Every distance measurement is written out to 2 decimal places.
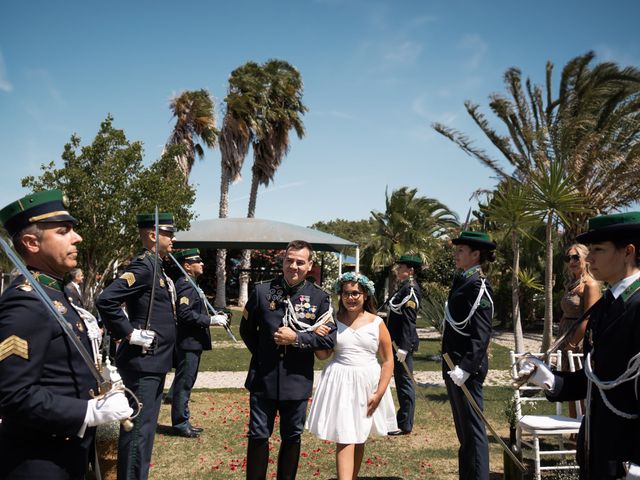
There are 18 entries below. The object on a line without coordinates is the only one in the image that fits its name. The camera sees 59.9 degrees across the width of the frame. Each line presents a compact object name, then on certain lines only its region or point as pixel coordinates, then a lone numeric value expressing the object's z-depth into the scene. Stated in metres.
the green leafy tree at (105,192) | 16.05
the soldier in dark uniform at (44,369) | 2.30
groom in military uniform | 4.23
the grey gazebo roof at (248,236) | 19.55
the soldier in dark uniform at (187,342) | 6.76
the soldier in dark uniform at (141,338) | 4.30
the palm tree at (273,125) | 27.39
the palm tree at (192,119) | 27.33
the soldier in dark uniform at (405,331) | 7.10
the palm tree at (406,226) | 24.94
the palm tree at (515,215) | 9.34
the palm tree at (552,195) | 9.17
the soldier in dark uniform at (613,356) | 2.61
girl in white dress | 4.45
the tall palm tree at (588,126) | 15.13
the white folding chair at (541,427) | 5.08
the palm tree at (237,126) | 26.56
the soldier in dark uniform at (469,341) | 4.69
